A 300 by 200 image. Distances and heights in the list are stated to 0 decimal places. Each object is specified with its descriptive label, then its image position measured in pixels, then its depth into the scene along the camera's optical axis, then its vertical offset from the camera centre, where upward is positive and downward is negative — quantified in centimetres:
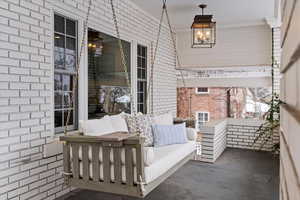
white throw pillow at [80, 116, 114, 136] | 296 -32
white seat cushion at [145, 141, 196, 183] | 254 -67
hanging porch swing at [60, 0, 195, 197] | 236 -61
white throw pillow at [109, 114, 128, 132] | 346 -32
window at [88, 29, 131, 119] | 387 +35
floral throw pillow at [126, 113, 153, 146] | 375 -37
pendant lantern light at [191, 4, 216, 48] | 433 +115
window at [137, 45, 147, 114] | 524 +41
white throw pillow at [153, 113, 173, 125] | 409 -32
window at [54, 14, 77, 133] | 324 +40
